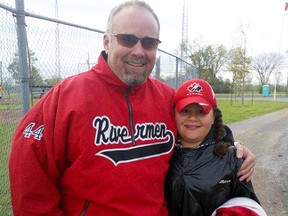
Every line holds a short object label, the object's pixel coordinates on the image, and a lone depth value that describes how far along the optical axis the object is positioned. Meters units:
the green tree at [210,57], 45.31
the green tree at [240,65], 23.02
